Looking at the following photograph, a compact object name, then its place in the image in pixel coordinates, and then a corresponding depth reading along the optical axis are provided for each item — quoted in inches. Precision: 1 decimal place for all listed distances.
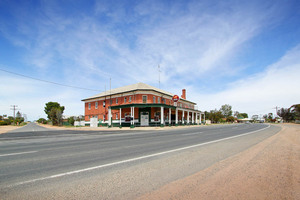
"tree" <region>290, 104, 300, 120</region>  2237.5
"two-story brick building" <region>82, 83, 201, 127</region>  1315.2
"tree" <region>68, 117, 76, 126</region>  2023.9
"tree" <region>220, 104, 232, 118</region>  4022.6
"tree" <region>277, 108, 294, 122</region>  2794.3
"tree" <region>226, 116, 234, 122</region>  3754.9
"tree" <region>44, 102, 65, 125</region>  1824.6
